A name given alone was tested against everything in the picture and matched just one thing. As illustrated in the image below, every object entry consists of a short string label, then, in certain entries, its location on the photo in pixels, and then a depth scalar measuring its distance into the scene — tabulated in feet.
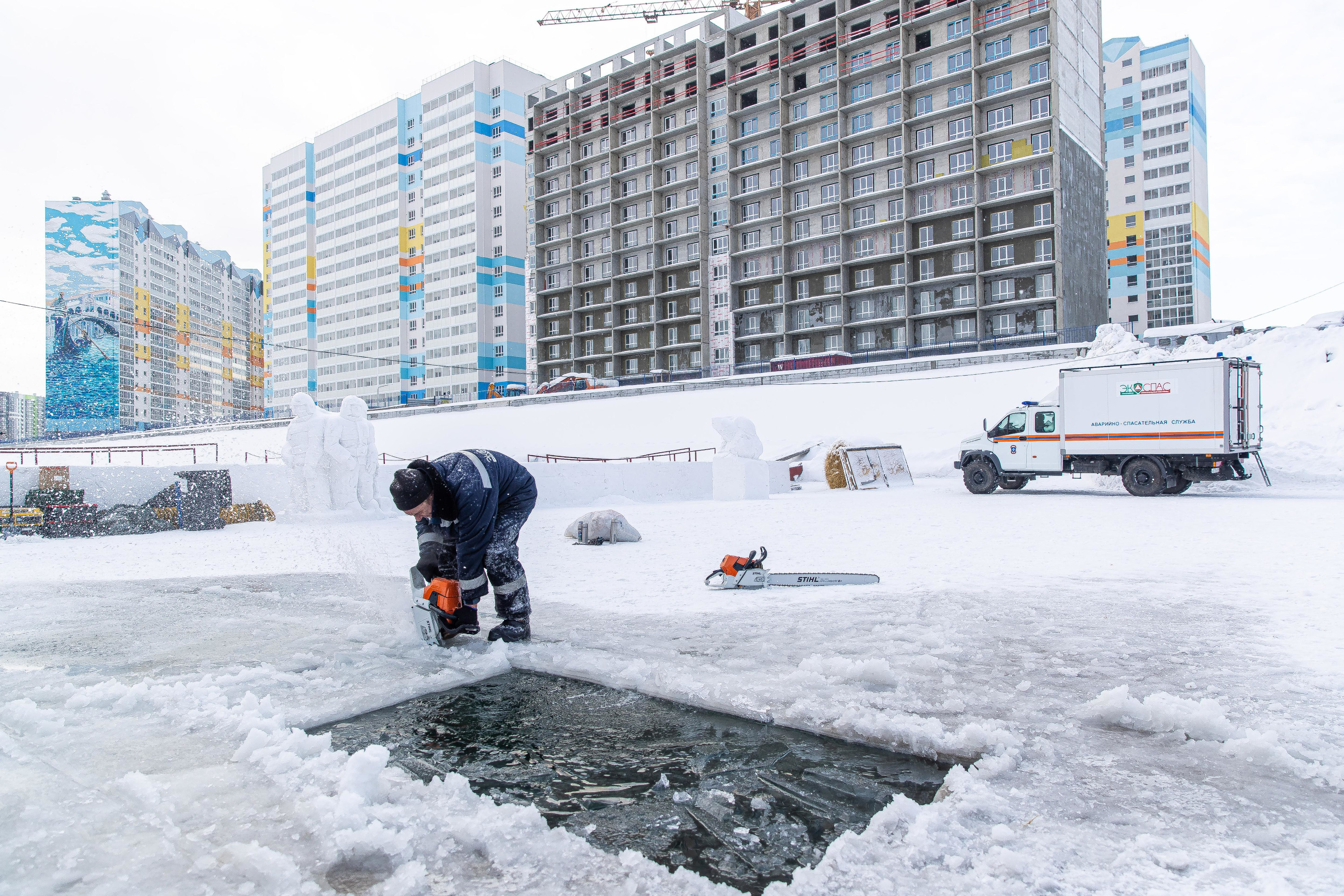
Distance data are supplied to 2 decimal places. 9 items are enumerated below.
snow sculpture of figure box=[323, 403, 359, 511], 45.93
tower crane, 268.21
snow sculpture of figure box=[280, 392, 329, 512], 45.16
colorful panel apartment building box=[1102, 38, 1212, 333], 237.45
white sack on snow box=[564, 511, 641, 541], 33.88
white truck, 48.37
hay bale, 70.18
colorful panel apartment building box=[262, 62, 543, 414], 235.81
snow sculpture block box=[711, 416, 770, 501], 59.06
